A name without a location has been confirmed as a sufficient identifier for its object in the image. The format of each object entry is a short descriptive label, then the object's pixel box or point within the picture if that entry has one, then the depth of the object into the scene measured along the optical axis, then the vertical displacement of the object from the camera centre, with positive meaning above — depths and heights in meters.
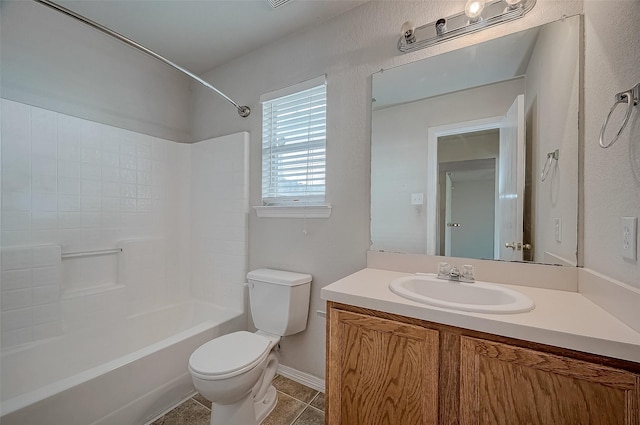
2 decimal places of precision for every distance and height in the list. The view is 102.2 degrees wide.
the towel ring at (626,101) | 0.74 +0.34
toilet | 1.23 -0.75
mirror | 1.13 +0.33
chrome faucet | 1.19 -0.28
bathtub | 1.14 -0.90
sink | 0.87 -0.33
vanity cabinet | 0.69 -0.52
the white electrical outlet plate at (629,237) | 0.73 -0.06
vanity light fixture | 1.20 +0.96
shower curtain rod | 1.14 +0.93
